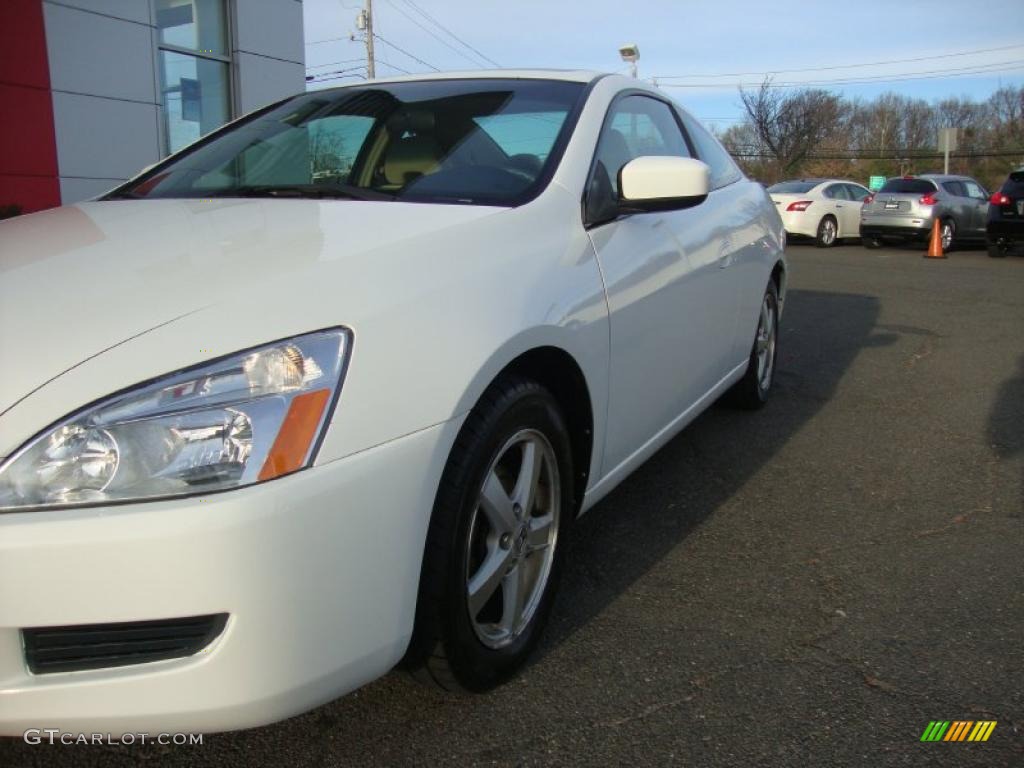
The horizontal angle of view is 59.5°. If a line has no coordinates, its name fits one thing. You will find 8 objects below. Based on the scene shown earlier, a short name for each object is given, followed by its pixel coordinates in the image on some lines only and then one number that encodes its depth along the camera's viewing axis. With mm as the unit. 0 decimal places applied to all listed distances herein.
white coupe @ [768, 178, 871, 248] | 17750
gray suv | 16641
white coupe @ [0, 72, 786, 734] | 1490
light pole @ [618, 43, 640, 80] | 20625
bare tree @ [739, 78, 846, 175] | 45844
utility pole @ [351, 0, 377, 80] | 35188
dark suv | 15031
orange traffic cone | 15229
